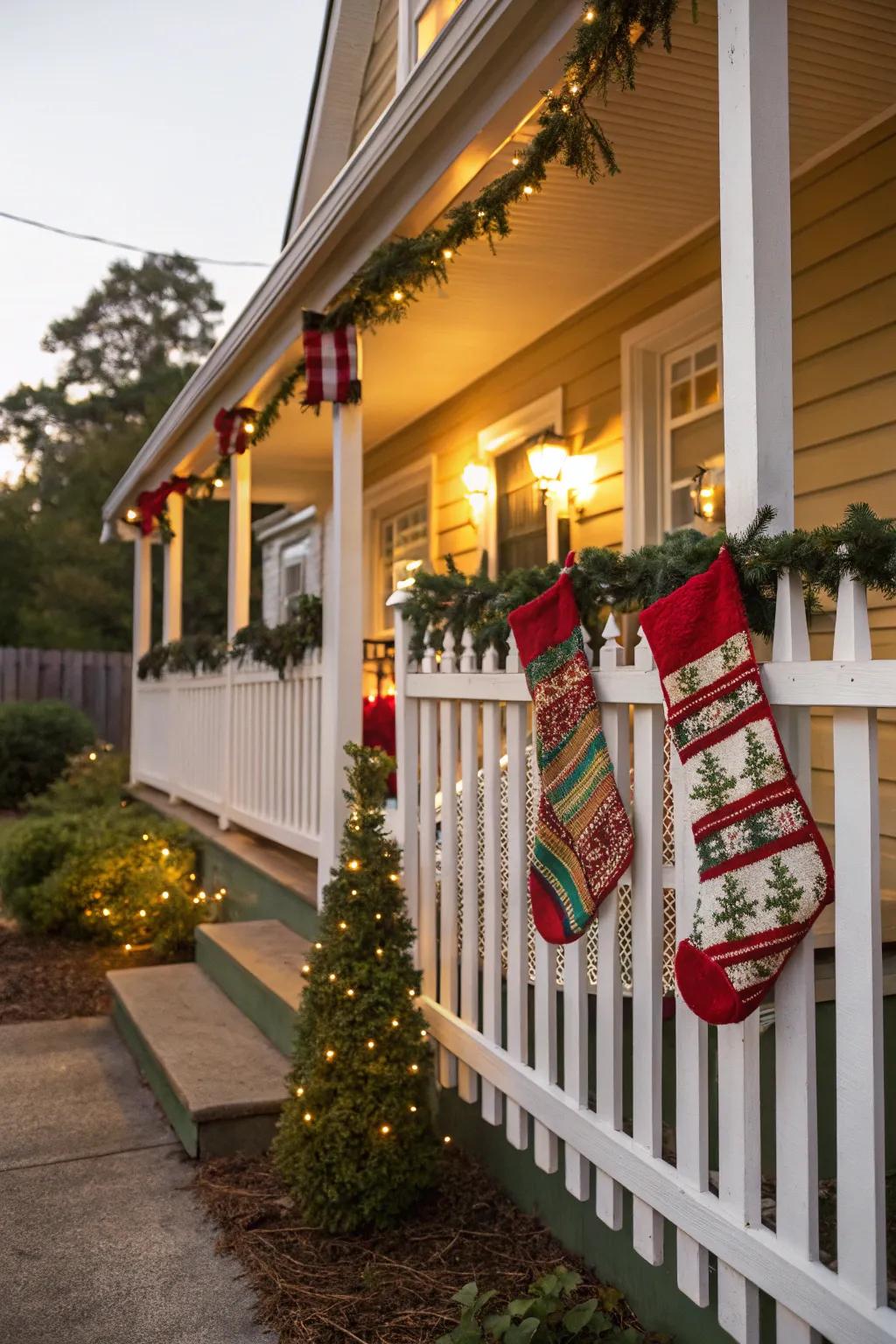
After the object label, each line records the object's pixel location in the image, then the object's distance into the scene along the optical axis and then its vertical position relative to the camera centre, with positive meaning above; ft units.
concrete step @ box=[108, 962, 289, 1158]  11.22 -4.11
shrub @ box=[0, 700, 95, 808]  41.45 -1.59
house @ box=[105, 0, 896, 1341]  6.28 +3.21
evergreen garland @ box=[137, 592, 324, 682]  16.75 +1.15
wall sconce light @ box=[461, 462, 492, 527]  22.56 +4.64
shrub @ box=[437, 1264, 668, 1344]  7.13 -4.14
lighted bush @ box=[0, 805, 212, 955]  19.62 -3.33
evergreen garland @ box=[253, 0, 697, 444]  9.10 +5.34
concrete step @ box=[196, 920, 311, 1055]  13.00 -3.47
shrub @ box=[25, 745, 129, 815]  29.71 -2.35
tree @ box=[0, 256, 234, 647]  66.23 +19.68
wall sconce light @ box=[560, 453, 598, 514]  18.88 +3.99
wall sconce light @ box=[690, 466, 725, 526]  15.58 +3.04
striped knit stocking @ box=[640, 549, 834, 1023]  5.98 -0.61
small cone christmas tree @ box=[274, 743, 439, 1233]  9.29 -3.14
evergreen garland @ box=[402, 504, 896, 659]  5.88 +0.90
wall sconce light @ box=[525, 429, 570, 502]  19.22 +4.36
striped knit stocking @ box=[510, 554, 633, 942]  7.75 -0.58
